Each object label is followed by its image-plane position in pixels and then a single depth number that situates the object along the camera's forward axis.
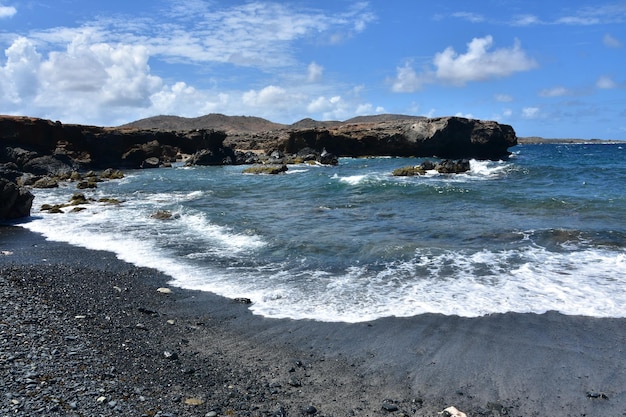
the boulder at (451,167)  41.09
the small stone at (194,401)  5.80
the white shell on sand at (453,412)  5.77
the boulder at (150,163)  56.81
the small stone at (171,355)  7.13
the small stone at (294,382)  6.50
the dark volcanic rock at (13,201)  20.20
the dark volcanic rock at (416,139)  60.00
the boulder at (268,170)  44.06
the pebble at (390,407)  5.91
